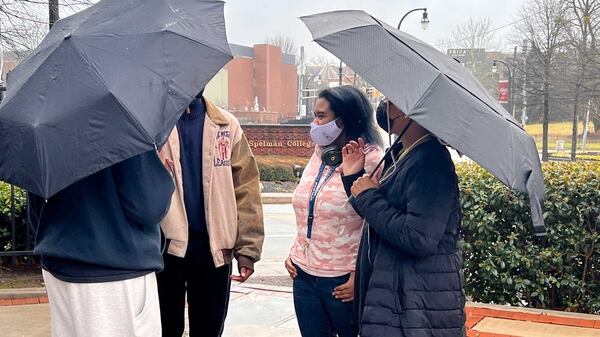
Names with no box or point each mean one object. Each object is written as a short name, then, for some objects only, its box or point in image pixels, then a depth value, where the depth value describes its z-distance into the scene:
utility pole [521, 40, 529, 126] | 35.84
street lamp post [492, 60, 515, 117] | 42.41
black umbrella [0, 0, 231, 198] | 2.20
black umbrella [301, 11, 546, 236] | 2.40
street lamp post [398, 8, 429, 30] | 32.97
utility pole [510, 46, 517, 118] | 41.20
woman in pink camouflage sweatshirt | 3.27
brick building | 69.06
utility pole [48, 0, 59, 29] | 8.79
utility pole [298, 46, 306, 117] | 66.74
